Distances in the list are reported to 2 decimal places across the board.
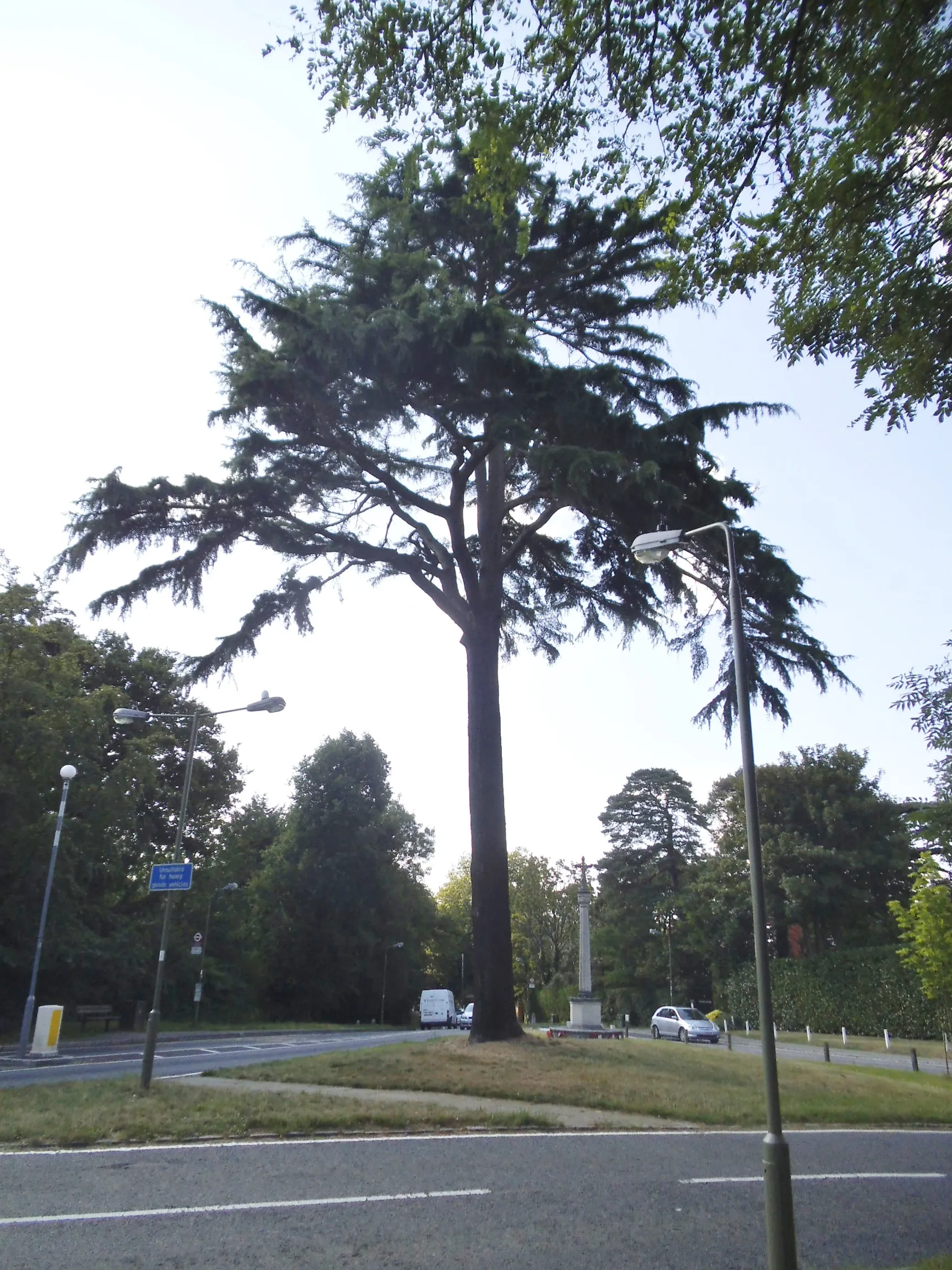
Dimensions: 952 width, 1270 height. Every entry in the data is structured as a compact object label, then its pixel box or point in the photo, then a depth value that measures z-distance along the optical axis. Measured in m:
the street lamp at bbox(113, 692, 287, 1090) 13.30
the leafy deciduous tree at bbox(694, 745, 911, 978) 49.06
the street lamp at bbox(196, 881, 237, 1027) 42.00
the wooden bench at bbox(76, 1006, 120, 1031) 32.09
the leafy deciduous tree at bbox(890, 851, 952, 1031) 20.81
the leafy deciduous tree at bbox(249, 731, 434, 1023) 52.12
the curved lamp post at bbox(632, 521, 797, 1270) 5.85
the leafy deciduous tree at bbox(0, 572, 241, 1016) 28.16
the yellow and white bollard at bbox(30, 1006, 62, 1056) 21.80
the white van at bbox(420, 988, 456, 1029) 48.75
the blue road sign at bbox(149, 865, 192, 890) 14.52
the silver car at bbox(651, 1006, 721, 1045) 36.97
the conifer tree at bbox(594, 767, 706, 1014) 61.62
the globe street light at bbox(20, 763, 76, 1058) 22.72
